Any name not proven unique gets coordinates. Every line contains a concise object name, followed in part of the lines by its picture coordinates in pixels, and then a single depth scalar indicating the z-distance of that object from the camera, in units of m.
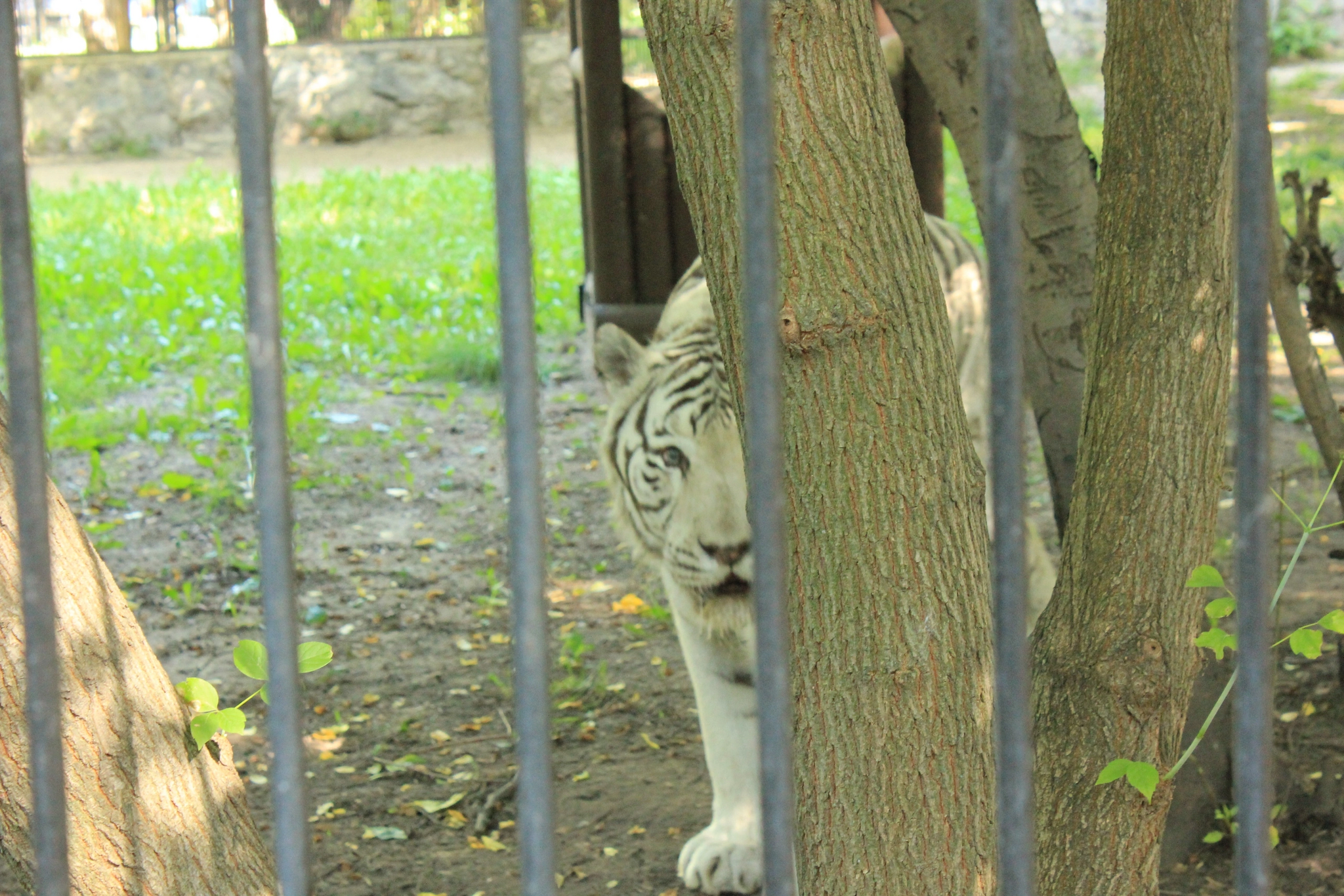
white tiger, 6.03
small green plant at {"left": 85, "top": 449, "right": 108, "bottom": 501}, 10.91
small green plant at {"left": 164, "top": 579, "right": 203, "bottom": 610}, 8.95
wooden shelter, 13.20
